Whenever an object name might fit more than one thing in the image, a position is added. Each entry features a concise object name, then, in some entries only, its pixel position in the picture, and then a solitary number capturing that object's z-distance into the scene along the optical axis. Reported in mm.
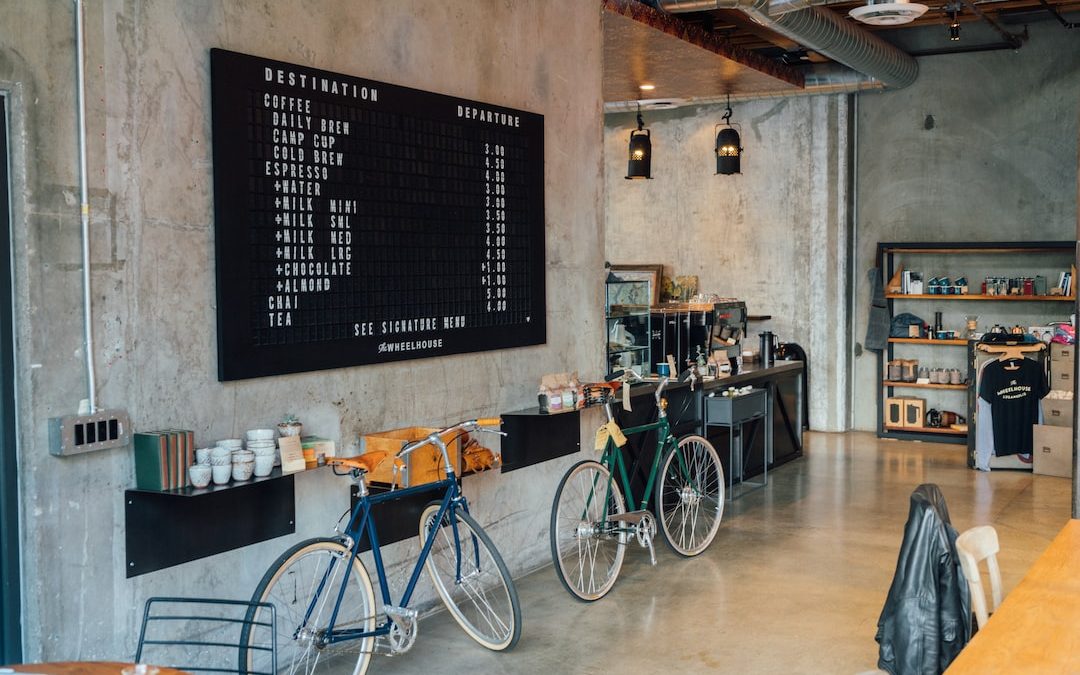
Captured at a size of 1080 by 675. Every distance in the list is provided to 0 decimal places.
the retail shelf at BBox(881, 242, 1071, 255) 10078
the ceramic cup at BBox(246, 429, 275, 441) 4062
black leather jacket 3354
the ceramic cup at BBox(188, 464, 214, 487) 3785
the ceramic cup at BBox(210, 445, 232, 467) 3865
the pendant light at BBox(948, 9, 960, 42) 8969
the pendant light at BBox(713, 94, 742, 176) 10219
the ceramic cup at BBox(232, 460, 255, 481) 3912
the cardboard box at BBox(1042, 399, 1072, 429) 8992
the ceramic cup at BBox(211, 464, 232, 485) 3834
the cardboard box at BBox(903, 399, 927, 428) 10898
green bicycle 5641
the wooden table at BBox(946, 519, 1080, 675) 2537
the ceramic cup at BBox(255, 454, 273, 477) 4004
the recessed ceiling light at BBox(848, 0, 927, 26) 5930
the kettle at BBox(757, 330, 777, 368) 9508
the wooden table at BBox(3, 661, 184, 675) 2416
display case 7484
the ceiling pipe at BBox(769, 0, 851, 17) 6789
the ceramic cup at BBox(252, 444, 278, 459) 4008
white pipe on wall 3564
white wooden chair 3107
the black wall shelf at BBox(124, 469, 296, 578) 3793
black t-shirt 9266
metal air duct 7102
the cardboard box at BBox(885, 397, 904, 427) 11000
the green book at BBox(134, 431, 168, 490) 3756
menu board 4188
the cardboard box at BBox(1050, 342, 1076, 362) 9266
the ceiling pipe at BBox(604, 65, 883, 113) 10508
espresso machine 8445
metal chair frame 3018
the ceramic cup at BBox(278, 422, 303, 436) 4254
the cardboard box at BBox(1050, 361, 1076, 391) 9258
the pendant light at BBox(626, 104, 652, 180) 10492
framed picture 12227
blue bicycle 4137
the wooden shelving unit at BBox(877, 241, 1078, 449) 10258
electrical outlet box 3537
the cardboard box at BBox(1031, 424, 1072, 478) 8953
